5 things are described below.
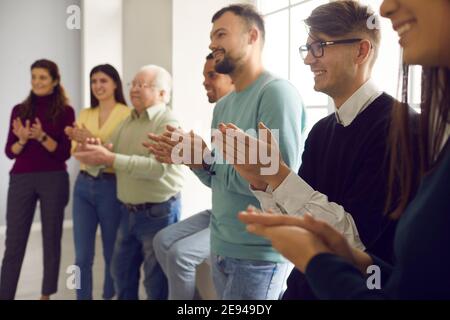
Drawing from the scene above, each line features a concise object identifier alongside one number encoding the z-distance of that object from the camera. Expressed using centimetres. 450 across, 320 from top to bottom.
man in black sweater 85
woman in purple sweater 236
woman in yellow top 234
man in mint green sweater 128
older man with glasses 213
